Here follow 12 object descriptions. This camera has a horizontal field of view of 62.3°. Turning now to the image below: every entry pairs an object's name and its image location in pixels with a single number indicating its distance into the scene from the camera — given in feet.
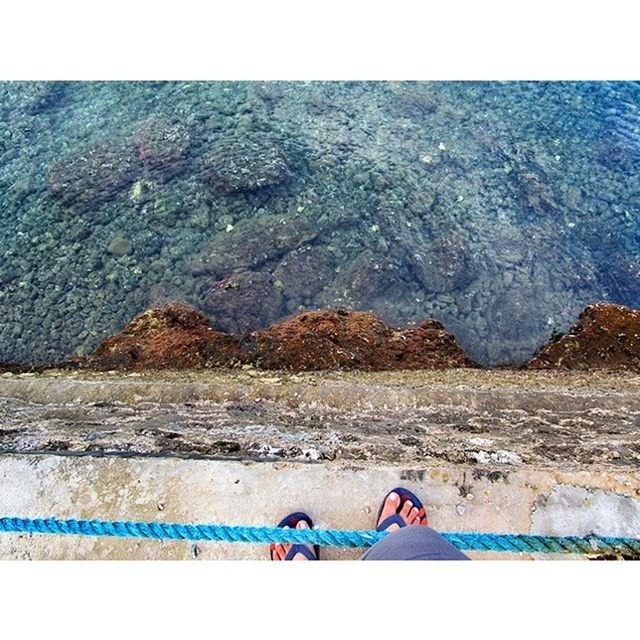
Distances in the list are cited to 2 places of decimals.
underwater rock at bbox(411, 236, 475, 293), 12.23
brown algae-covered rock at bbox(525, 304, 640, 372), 10.47
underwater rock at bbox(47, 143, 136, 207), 13.19
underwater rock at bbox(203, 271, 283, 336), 11.62
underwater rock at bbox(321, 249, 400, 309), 11.98
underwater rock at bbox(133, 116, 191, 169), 13.50
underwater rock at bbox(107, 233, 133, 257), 12.55
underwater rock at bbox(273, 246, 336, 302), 12.05
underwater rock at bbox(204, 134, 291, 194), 13.16
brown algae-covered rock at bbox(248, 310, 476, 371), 10.28
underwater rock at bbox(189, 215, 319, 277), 12.39
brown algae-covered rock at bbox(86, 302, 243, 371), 10.41
